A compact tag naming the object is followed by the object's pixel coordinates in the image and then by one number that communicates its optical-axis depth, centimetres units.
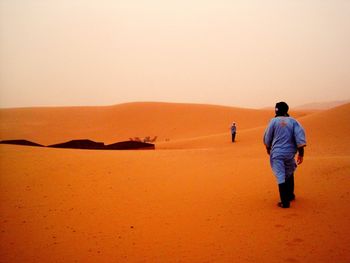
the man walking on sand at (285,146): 486
